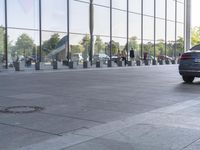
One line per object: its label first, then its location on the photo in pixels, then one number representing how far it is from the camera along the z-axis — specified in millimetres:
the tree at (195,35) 66418
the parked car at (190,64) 11287
